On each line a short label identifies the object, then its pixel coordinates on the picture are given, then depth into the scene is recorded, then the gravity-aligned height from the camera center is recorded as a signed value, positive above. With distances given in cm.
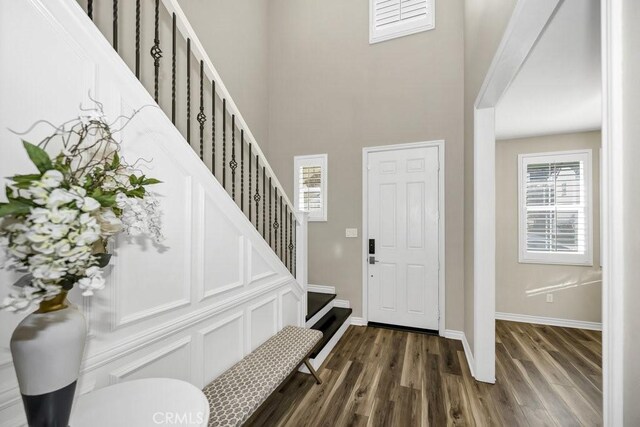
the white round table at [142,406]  85 -61
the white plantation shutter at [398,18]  337 +249
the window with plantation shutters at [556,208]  366 +13
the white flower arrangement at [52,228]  62 -3
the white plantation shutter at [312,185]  381 +44
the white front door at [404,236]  331 -24
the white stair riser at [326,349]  253 -134
